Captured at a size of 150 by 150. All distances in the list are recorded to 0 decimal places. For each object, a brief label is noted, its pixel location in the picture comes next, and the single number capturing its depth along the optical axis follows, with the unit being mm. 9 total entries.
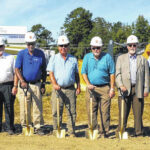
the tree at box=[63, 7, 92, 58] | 59094
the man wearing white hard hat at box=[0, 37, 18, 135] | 6492
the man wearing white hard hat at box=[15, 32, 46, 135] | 6289
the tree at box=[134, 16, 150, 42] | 48075
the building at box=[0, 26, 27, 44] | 70812
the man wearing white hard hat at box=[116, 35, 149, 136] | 6012
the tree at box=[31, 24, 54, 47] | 69500
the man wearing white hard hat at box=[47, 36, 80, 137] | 6125
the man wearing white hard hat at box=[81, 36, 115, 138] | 6043
